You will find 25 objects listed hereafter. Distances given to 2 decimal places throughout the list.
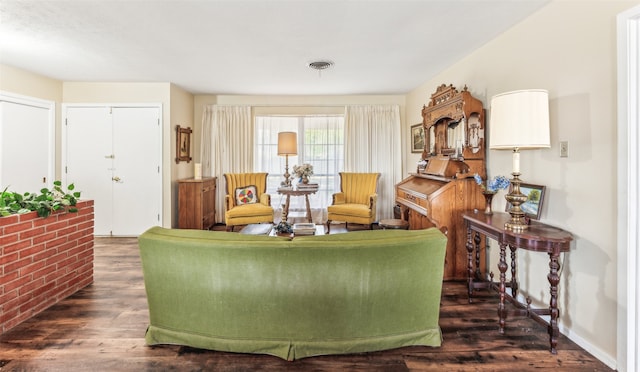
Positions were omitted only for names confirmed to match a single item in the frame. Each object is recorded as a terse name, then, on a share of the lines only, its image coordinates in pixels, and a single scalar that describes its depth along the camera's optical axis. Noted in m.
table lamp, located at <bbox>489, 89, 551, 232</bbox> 1.97
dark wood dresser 4.89
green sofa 1.74
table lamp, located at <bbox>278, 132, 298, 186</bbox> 4.98
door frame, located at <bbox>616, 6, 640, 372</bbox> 1.67
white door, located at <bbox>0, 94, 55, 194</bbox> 3.88
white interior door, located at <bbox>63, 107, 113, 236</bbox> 4.68
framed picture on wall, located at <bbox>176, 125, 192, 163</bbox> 5.00
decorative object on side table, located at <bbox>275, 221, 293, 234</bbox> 3.30
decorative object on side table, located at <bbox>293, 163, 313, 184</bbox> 5.14
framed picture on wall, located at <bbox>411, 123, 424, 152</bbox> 4.96
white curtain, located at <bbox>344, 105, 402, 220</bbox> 5.64
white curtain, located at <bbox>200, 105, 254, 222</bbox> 5.62
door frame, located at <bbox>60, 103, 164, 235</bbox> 4.67
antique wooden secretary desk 3.01
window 5.74
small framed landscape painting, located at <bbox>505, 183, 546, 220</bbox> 2.31
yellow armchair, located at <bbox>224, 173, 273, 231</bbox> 4.70
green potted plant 2.31
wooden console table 1.89
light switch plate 2.11
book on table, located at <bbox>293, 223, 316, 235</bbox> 3.27
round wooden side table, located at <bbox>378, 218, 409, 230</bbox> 3.73
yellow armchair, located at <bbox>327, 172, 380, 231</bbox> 4.70
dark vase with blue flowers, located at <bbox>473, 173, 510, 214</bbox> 2.46
